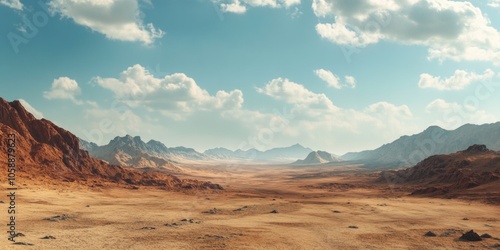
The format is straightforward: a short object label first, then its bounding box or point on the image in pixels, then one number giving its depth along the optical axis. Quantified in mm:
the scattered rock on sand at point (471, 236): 26859
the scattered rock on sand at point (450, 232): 29466
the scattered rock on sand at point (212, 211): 44344
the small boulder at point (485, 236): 27875
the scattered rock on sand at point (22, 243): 22578
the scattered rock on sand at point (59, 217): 33984
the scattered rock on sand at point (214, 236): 26984
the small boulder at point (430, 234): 29169
